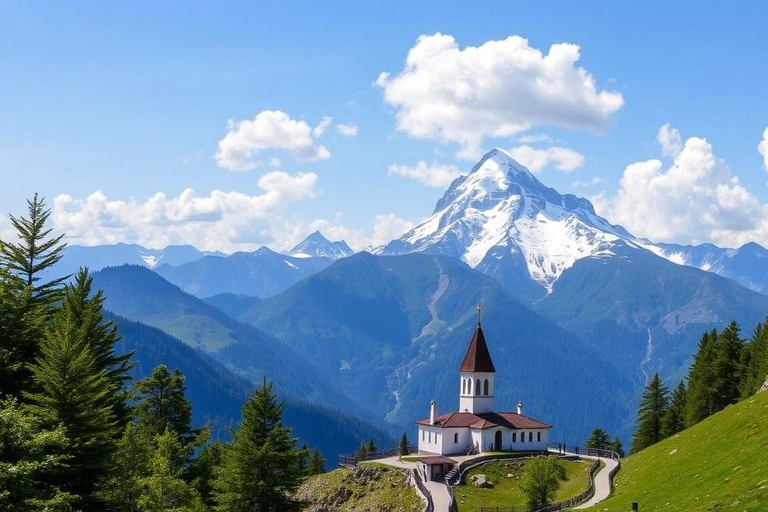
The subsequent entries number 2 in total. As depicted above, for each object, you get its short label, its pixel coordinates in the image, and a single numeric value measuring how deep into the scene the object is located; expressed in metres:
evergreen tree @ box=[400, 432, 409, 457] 107.55
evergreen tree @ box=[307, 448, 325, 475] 136.82
